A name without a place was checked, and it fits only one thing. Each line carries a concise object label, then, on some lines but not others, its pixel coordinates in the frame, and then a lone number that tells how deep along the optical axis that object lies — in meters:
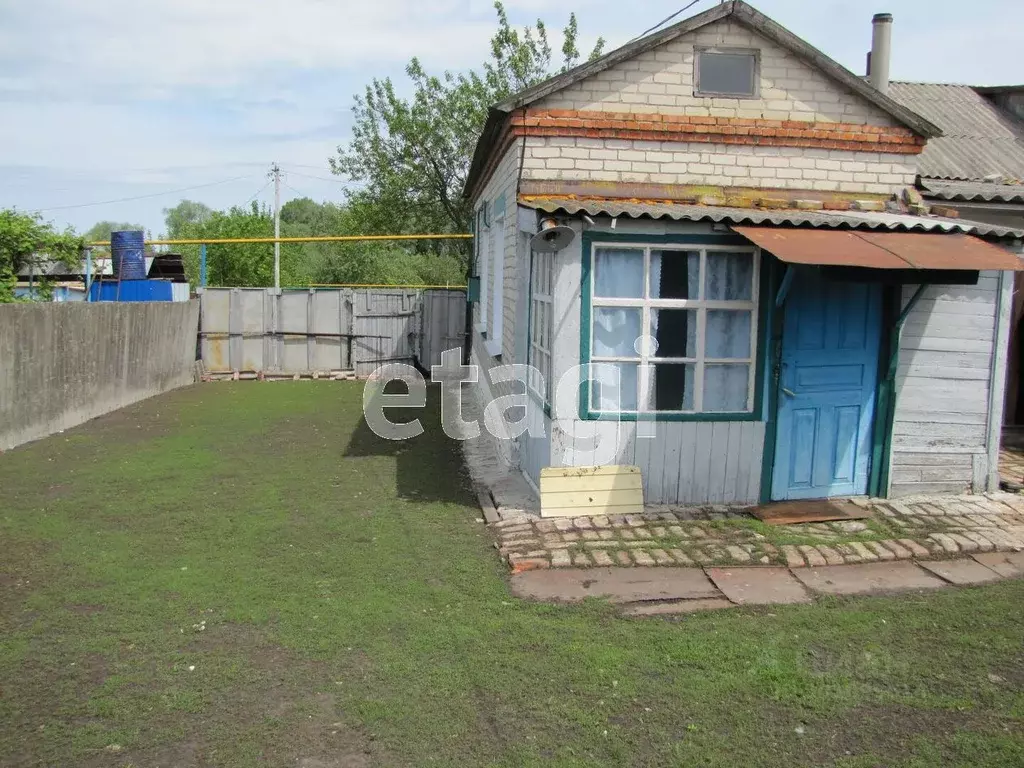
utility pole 27.98
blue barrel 15.38
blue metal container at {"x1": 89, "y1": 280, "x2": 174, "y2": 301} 15.23
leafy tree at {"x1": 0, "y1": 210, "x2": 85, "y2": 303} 11.81
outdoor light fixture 6.70
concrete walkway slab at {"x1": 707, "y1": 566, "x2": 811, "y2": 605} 5.48
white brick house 7.00
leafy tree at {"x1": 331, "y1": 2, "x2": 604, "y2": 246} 26.73
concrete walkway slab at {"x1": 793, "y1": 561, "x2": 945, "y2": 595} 5.68
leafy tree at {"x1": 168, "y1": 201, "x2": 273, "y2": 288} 30.53
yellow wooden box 7.07
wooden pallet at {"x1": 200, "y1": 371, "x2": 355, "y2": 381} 17.02
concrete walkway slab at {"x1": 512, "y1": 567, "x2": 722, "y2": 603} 5.53
